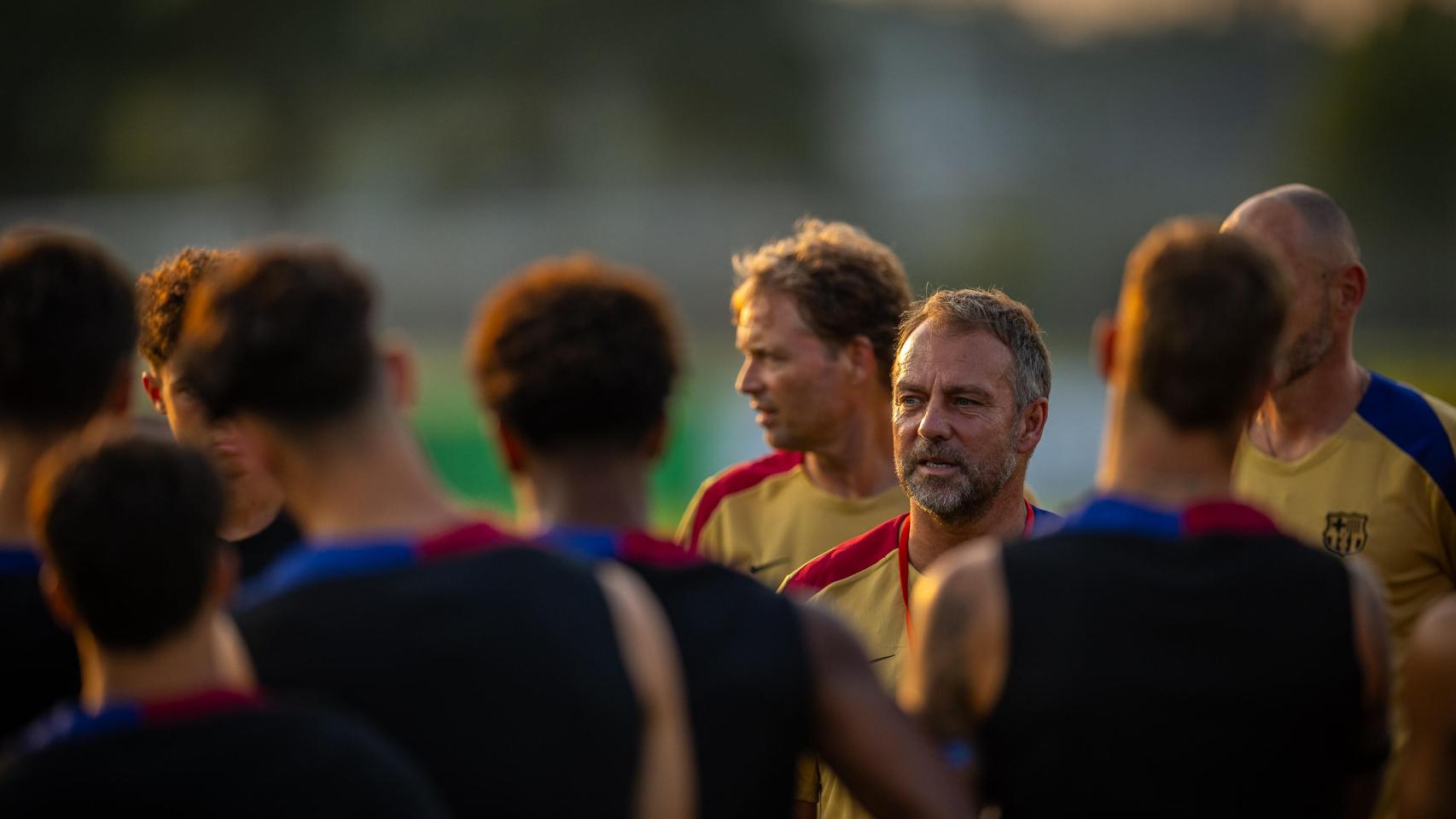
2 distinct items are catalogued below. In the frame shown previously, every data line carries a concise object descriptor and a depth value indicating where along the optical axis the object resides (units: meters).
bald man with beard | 10.27
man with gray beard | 9.77
